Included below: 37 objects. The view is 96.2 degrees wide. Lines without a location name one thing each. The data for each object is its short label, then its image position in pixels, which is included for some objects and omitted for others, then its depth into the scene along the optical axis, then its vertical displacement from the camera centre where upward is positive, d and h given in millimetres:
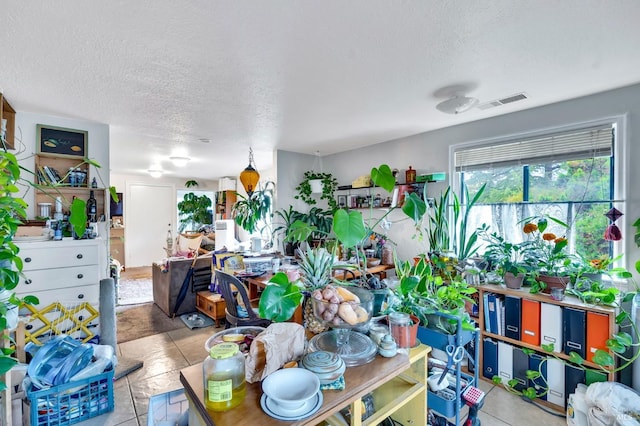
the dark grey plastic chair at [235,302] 2316 -760
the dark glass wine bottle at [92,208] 2957 +37
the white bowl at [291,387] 798 -534
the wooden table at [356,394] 797 -579
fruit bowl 1056 -367
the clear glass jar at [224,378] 811 -488
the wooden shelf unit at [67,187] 2850 +247
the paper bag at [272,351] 948 -485
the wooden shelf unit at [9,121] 2403 +806
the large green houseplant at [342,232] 1083 -103
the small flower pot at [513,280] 2287 -559
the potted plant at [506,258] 2297 -422
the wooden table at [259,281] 2614 -652
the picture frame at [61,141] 2770 +704
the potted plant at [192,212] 7633 -19
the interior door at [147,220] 6957 -210
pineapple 1221 -271
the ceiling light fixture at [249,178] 3316 +384
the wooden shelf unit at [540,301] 1857 -670
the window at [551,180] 2291 +273
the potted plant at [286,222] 4078 -163
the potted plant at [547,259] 2152 -382
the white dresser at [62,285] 2277 -615
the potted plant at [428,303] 1409 -491
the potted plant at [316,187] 4414 +369
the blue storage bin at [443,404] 1366 -936
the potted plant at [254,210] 4109 +16
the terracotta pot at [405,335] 1234 -539
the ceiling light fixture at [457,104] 2178 +829
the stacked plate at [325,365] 928 -519
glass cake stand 1067 -530
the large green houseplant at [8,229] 849 -55
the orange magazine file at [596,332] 1862 -802
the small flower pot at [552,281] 2092 -528
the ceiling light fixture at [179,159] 4547 +834
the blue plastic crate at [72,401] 1773 -1237
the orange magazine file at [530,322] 2150 -848
